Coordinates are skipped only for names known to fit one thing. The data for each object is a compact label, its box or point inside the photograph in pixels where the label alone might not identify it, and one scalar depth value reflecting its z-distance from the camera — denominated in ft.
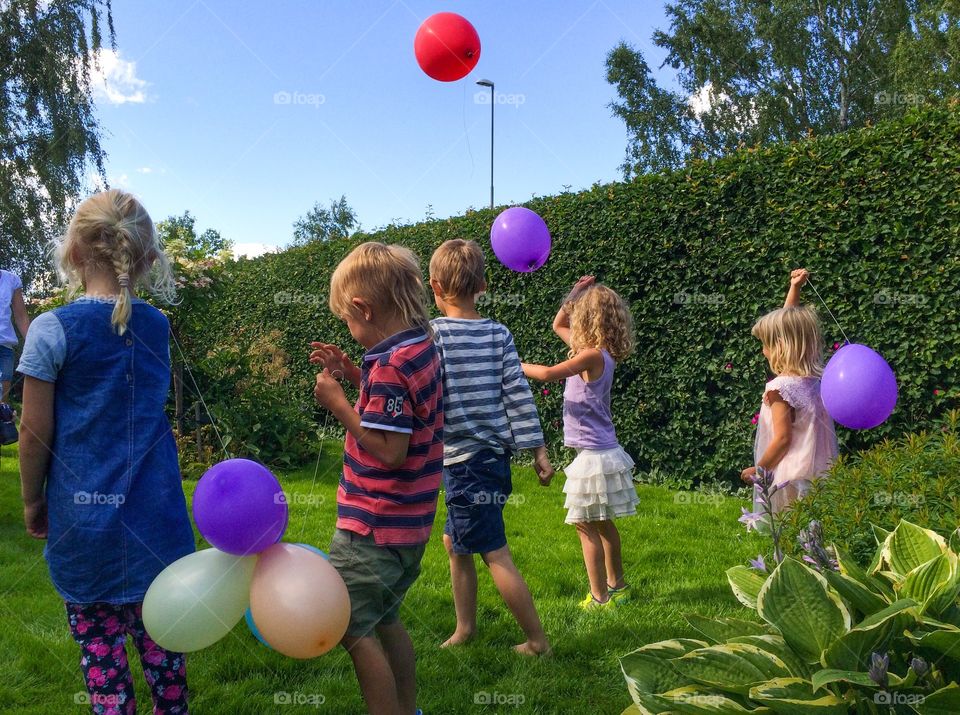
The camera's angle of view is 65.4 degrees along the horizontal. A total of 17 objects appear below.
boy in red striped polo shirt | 7.14
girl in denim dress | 6.93
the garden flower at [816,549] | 6.66
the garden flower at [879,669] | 5.05
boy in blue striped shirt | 10.36
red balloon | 15.60
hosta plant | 5.33
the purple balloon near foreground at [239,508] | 6.45
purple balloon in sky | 14.39
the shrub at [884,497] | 7.93
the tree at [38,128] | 49.01
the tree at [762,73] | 64.03
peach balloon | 6.36
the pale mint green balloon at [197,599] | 6.48
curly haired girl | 12.92
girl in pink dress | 12.07
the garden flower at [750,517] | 8.86
